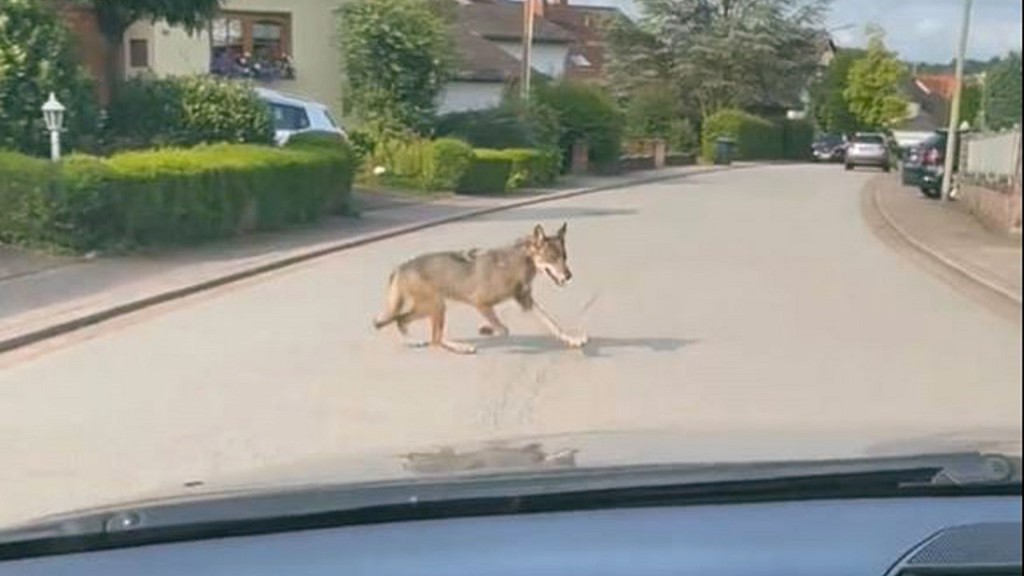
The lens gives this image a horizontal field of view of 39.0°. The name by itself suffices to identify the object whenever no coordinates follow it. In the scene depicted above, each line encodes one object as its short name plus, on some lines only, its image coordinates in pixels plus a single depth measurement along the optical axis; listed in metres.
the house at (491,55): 23.51
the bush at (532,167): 29.69
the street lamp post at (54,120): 17.06
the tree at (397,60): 33.81
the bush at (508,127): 32.75
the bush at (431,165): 27.83
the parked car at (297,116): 25.62
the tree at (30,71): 18.89
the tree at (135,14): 21.97
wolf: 9.65
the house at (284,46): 36.25
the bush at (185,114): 21.69
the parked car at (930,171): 20.19
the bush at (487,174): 28.08
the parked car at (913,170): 18.59
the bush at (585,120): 31.96
